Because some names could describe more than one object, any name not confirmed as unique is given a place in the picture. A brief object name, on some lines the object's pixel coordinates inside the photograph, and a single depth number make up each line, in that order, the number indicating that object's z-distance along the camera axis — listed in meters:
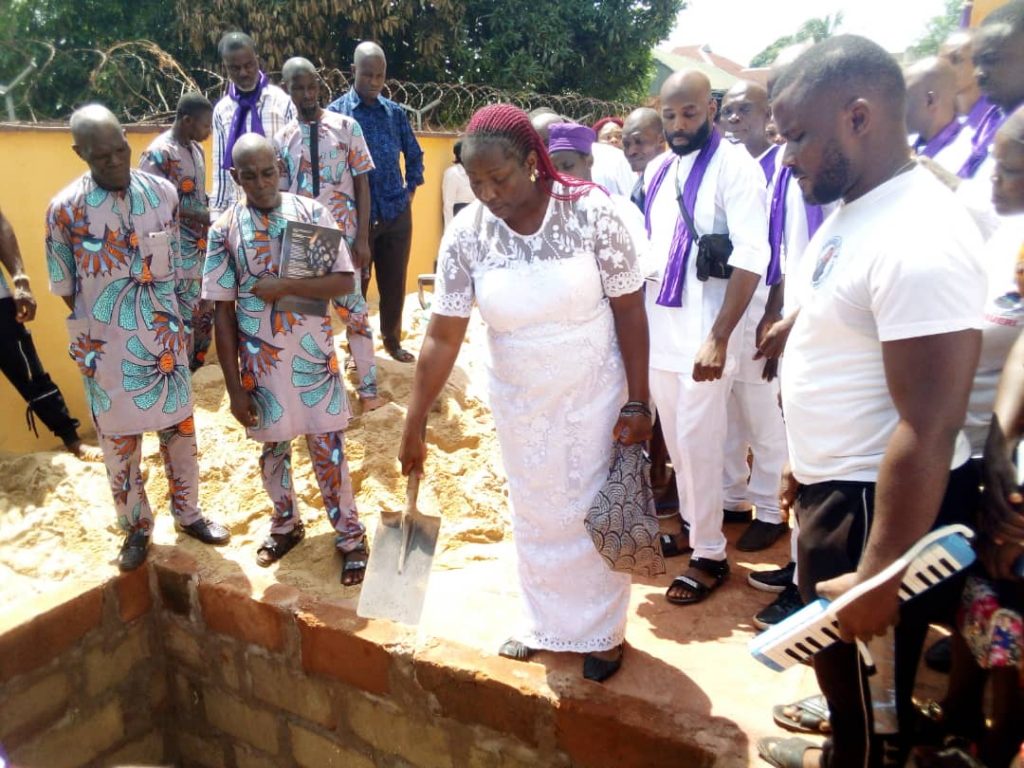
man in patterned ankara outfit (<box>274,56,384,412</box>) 4.39
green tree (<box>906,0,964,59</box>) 32.83
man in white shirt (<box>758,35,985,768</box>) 1.48
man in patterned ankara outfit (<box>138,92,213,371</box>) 4.54
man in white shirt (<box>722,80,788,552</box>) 3.44
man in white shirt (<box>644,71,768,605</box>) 2.94
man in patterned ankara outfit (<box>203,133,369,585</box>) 3.23
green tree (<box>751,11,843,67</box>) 37.06
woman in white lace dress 2.36
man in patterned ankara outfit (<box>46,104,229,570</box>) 3.25
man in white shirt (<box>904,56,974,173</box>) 2.96
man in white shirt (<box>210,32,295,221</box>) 4.42
